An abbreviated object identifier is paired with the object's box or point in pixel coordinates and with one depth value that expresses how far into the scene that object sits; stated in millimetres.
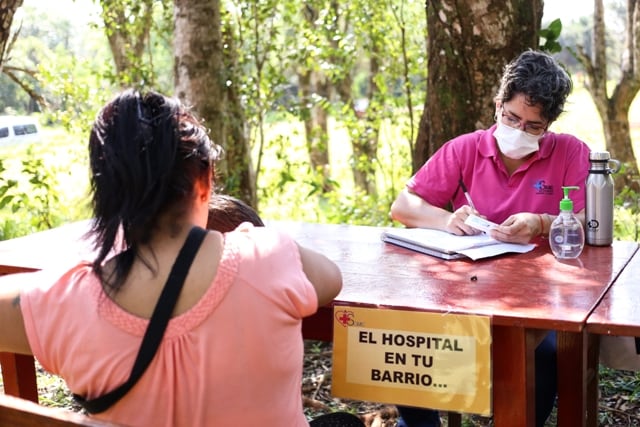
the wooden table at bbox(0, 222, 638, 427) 2168
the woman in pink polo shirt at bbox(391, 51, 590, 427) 2984
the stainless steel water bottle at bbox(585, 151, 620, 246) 2875
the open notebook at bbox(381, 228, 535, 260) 2783
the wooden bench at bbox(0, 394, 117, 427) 1363
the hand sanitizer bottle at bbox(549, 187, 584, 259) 2746
